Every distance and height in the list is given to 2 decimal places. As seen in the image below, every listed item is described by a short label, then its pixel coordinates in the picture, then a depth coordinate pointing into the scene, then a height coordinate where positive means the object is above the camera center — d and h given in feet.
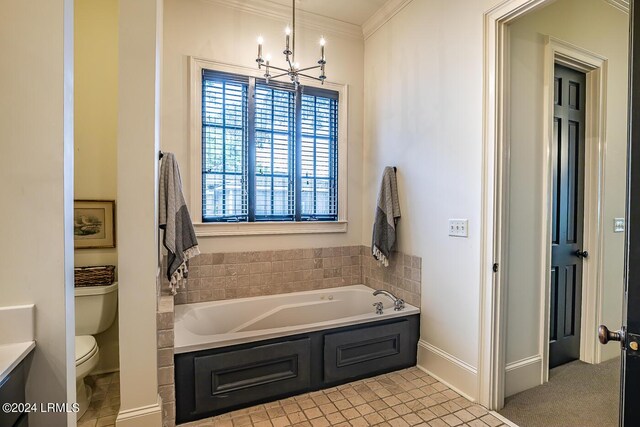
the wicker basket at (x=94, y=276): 7.10 -1.56
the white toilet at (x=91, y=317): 6.24 -2.46
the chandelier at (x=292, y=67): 6.49 +3.23
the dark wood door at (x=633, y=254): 2.88 -0.39
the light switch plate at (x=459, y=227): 7.06 -0.40
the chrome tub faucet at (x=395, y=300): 8.46 -2.50
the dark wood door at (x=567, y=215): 8.08 -0.11
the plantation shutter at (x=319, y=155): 10.37 +1.86
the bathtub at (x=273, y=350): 6.18 -3.19
